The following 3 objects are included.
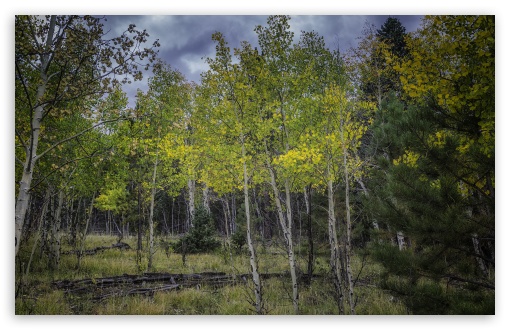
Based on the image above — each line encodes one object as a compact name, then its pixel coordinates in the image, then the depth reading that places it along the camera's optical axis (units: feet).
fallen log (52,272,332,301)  17.53
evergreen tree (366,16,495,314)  9.75
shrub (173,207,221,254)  35.17
